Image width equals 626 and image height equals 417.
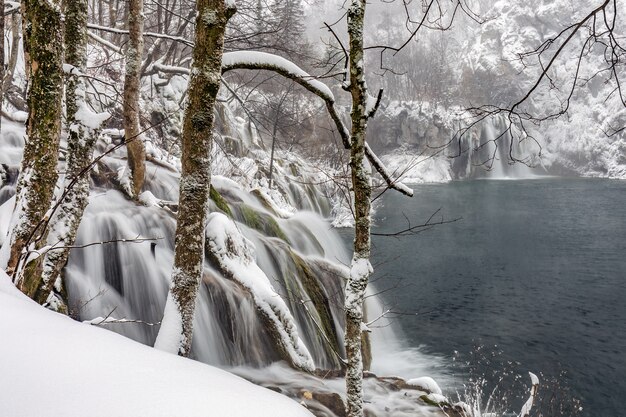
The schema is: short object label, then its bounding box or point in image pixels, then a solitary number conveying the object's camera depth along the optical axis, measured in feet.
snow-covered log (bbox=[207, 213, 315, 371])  20.68
